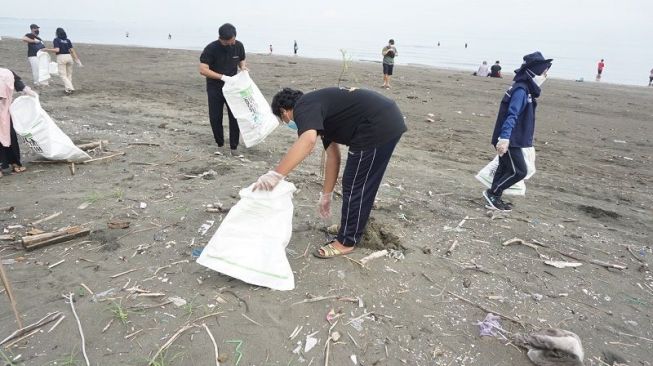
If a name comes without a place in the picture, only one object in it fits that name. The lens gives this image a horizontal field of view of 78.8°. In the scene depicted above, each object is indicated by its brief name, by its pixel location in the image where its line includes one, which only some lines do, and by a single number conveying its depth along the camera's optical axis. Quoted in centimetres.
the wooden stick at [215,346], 229
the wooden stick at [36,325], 234
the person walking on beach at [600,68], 2255
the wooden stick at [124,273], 294
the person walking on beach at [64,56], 933
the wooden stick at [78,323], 225
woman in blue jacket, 414
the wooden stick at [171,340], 226
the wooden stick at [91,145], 538
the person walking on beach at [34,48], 987
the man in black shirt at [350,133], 258
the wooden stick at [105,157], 504
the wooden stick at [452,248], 357
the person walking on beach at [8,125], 444
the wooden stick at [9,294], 209
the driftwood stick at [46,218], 362
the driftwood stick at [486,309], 277
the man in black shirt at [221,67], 539
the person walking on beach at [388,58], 1315
